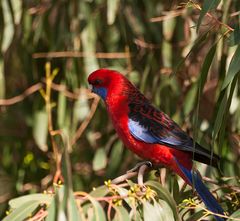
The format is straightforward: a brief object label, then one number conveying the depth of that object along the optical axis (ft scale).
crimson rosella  25.54
